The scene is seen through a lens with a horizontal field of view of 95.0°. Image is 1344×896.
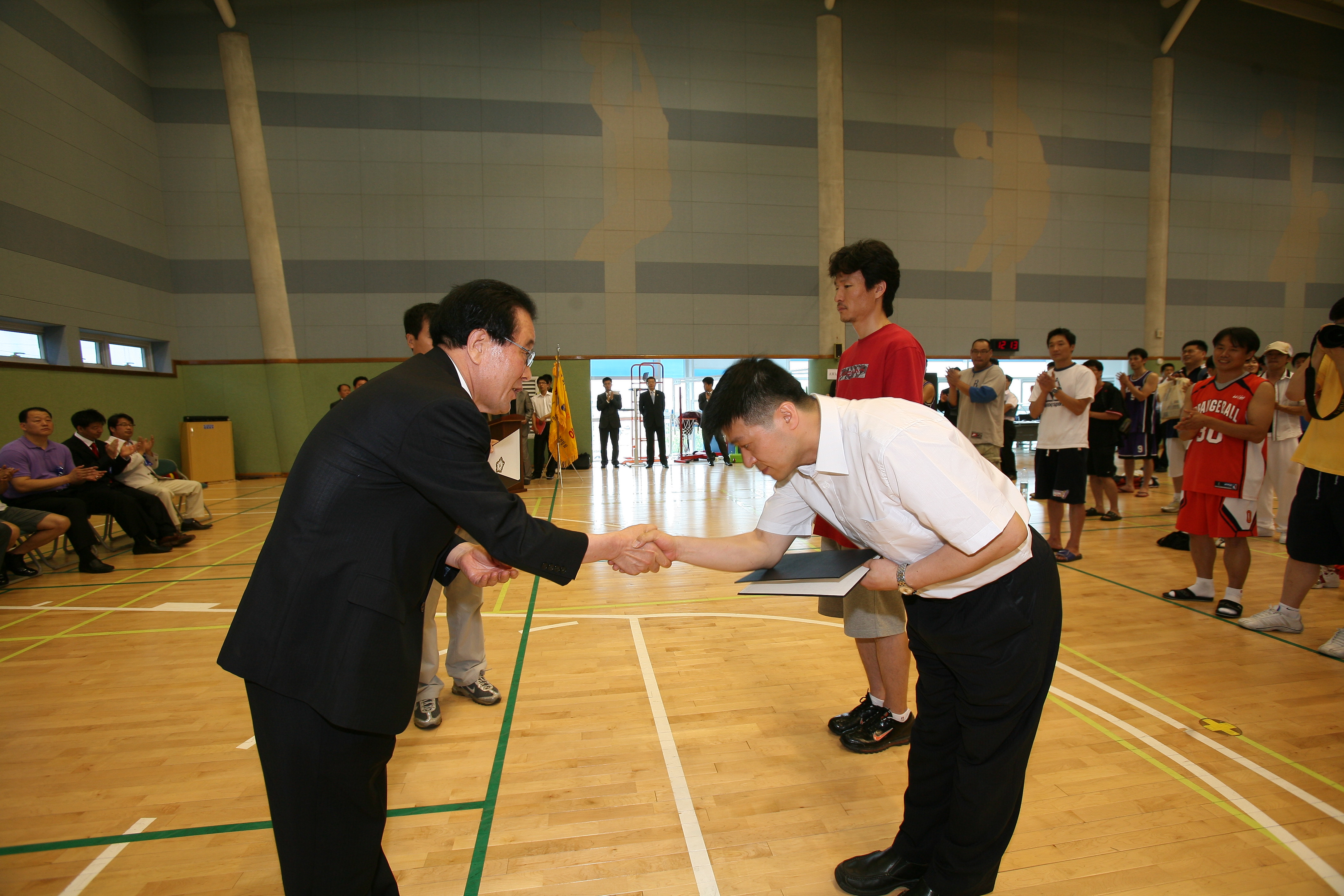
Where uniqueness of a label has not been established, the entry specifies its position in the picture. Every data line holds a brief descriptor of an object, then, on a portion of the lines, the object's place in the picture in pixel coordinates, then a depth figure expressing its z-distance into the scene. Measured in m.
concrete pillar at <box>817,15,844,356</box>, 13.38
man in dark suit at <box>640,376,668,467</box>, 12.86
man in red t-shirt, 2.48
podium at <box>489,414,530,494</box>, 3.26
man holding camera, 3.44
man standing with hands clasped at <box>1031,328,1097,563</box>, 5.41
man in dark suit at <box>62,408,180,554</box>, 6.39
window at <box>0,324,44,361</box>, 8.73
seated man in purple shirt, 5.82
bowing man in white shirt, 1.42
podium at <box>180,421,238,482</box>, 11.80
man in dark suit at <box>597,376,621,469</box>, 12.98
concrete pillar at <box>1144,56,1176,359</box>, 14.81
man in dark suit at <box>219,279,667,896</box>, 1.27
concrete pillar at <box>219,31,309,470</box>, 11.81
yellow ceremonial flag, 11.16
